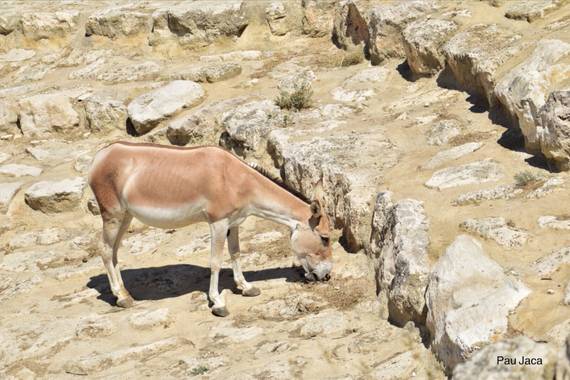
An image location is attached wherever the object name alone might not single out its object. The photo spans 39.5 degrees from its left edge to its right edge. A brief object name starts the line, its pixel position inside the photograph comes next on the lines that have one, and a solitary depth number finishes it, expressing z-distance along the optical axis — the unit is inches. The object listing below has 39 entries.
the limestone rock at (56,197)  550.0
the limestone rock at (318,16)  693.9
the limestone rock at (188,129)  579.5
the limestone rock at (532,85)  420.2
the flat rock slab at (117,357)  354.6
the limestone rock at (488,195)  383.2
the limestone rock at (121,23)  717.3
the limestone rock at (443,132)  475.2
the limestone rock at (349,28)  644.1
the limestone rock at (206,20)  693.3
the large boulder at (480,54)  496.0
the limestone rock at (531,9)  533.6
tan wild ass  401.4
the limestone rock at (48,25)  745.6
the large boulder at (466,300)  282.2
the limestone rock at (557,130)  389.7
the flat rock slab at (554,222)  340.2
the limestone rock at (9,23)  753.6
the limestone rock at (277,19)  695.1
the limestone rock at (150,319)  392.8
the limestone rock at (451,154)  439.5
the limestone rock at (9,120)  649.0
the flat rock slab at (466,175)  405.7
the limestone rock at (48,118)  641.0
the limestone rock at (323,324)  353.7
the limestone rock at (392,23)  597.6
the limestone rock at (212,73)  638.5
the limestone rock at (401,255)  339.0
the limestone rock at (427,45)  554.3
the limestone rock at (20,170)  590.9
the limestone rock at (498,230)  340.2
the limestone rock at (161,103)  607.5
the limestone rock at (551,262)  311.9
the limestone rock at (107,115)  631.2
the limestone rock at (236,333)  363.6
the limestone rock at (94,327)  390.3
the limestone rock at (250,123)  543.5
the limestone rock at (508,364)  199.0
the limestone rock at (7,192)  551.8
